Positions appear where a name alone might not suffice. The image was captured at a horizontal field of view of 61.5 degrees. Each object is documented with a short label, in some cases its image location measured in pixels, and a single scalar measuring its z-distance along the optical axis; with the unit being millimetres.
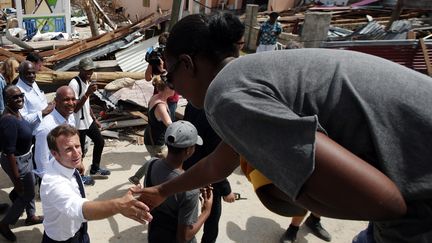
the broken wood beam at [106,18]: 18266
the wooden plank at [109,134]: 6723
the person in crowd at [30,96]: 4602
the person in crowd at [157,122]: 4395
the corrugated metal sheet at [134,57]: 9766
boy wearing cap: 2615
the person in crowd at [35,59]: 5422
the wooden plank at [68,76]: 7680
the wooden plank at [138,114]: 7031
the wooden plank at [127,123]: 6961
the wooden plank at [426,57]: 8195
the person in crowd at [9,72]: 5598
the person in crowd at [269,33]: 9570
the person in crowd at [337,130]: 922
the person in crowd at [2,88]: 4816
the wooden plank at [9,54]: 8452
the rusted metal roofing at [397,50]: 8211
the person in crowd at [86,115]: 4902
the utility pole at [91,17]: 13493
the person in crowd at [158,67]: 5387
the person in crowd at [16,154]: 3711
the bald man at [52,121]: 3807
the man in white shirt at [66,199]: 2369
